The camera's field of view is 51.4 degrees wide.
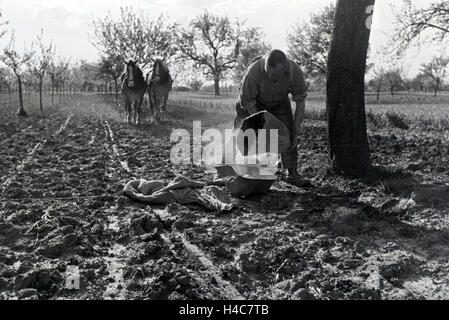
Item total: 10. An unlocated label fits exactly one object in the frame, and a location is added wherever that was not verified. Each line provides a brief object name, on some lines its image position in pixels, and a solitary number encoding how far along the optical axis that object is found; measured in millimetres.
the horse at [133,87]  15766
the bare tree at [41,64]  27531
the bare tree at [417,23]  18688
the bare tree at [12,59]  22266
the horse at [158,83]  17594
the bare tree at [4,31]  18992
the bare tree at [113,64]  32781
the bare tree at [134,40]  31942
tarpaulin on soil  5570
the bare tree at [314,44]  34062
